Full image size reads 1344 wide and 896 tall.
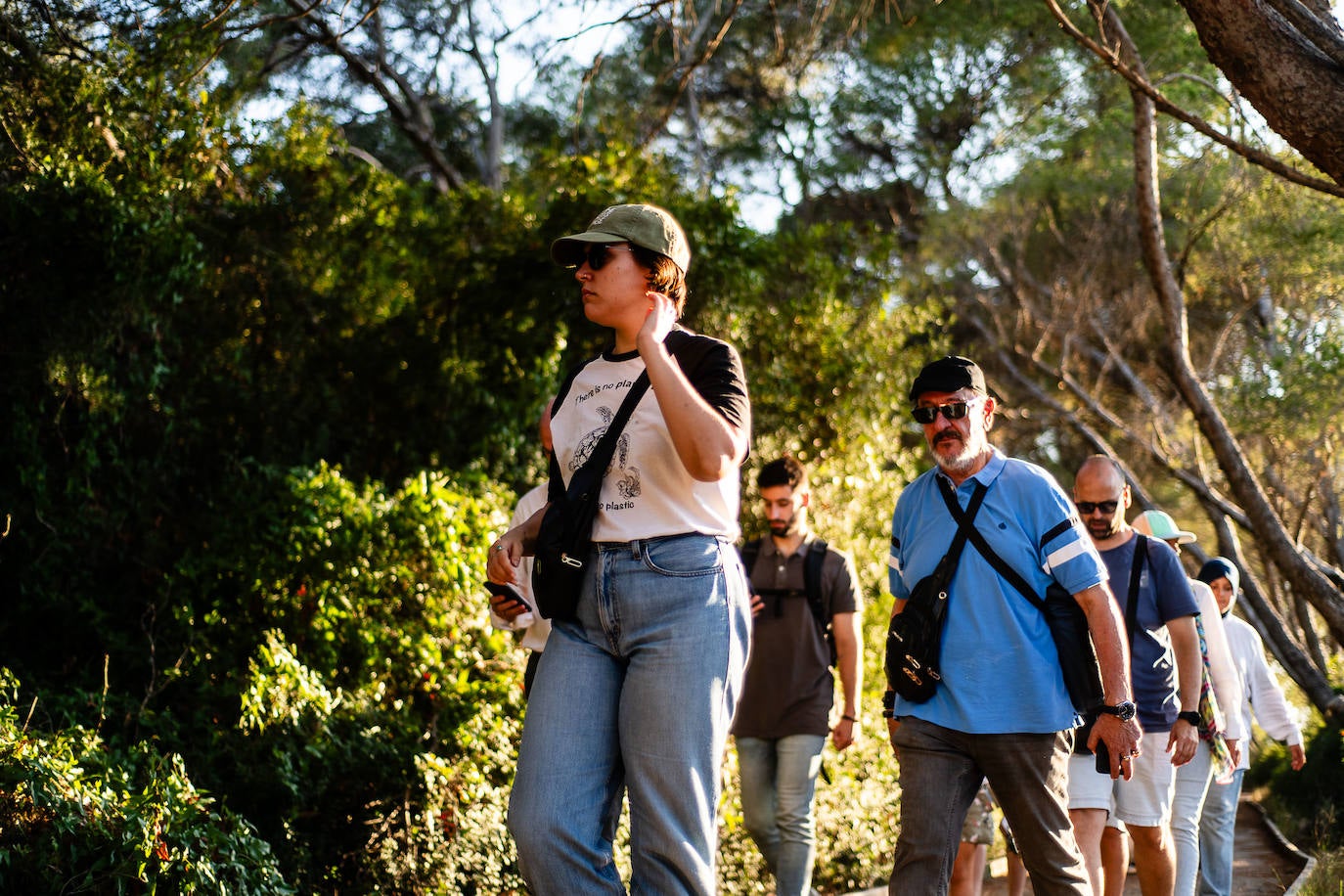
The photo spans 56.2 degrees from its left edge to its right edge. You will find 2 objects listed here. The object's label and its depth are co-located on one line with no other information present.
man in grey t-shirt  5.51
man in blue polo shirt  3.67
